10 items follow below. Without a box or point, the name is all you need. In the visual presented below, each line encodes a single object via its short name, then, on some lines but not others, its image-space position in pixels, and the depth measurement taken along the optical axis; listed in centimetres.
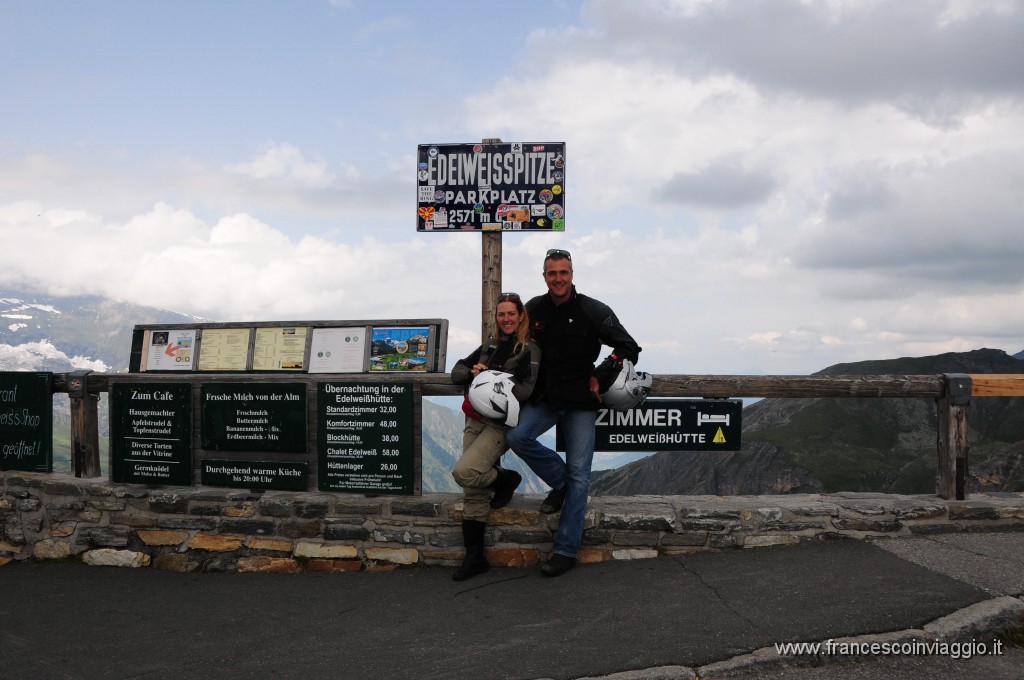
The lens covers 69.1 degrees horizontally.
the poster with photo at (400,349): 664
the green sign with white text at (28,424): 772
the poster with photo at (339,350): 675
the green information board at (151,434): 711
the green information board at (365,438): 646
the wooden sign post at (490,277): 720
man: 557
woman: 554
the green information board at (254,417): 676
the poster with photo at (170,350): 725
